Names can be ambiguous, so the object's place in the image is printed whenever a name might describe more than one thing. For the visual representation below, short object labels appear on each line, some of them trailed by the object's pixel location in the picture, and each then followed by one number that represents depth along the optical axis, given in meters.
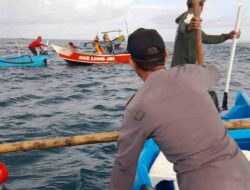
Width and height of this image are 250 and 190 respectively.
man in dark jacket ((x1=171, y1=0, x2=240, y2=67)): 5.41
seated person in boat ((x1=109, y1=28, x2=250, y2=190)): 2.16
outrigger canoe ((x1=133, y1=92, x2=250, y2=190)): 3.57
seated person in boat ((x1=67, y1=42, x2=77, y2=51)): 29.83
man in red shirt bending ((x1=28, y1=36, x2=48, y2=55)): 28.53
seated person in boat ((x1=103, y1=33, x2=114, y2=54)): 33.62
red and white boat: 29.20
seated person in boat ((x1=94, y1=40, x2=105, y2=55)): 31.00
